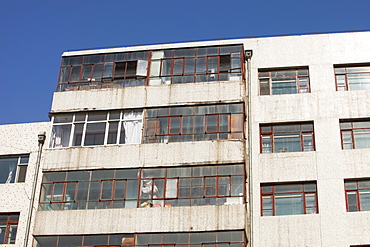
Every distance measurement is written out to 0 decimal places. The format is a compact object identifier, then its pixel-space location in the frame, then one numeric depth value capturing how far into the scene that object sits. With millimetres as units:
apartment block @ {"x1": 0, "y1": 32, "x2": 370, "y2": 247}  22625
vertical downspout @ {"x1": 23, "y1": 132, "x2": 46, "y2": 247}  23925
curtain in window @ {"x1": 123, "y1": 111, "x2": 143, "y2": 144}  24719
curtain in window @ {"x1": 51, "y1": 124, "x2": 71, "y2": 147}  25391
